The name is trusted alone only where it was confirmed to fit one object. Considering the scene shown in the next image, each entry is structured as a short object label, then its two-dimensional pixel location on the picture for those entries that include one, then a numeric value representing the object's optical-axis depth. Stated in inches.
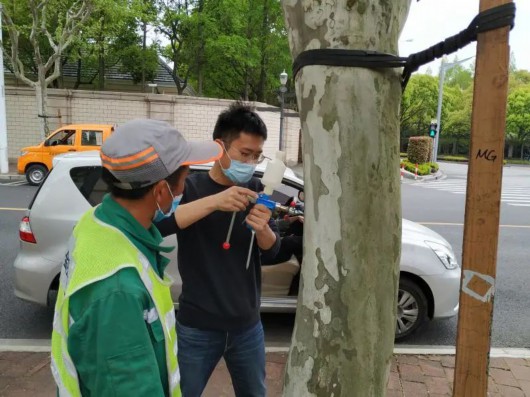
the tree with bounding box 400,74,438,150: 1882.4
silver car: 160.6
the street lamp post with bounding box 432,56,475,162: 1179.7
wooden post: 57.9
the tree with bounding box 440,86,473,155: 2132.1
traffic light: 1150.3
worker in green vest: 45.6
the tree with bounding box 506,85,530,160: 2058.3
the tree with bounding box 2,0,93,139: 611.5
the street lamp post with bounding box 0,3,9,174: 615.5
